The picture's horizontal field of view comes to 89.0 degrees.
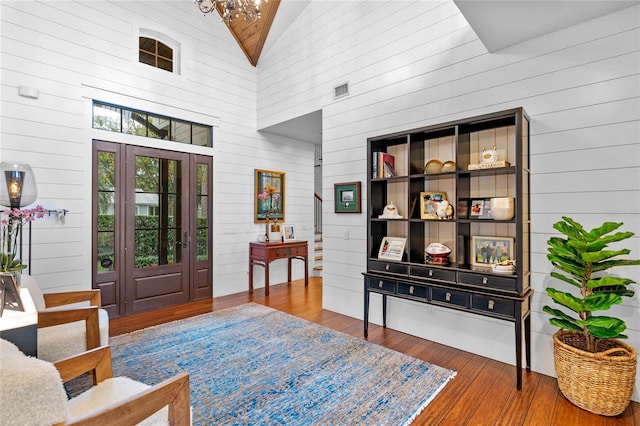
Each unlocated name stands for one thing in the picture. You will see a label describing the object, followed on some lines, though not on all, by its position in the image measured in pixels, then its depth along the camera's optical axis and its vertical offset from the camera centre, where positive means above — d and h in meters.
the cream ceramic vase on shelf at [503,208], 2.70 +0.04
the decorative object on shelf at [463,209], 3.10 +0.04
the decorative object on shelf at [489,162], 2.79 +0.45
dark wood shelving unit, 2.61 -0.10
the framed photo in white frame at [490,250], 2.92 -0.34
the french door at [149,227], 4.15 -0.20
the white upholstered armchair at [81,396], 0.96 -0.73
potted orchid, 2.18 -0.11
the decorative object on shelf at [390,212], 3.50 +0.01
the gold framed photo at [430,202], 3.28 +0.11
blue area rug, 2.21 -1.33
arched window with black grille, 4.55 +2.29
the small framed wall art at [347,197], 4.12 +0.21
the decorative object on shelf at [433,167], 3.23 +0.46
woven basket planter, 2.12 -1.09
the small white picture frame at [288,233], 5.80 -0.35
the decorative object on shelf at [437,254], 3.17 -0.40
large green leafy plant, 2.11 -0.46
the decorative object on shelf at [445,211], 3.12 +0.02
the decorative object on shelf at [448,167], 3.15 +0.46
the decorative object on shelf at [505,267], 2.70 -0.45
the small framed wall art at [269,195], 5.73 +0.32
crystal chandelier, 2.95 +1.97
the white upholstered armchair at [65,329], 2.36 -0.89
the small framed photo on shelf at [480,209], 2.96 +0.04
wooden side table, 5.28 -0.67
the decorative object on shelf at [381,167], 3.56 +0.51
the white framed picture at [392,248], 3.43 -0.38
